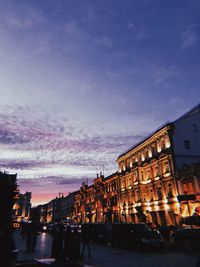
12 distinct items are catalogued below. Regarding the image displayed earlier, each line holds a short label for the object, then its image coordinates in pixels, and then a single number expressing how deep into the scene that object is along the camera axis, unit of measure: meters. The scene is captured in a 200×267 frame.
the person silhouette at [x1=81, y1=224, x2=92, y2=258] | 16.91
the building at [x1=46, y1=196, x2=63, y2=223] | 126.90
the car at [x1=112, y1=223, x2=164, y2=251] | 17.84
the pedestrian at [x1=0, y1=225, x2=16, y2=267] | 6.73
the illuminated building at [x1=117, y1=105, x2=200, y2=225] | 38.09
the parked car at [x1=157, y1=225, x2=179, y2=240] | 27.52
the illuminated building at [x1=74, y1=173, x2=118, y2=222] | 60.27
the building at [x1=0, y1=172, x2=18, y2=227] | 35.69
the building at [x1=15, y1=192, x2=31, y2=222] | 177.40
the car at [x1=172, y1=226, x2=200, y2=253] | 17.58
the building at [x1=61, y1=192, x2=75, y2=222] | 100.61
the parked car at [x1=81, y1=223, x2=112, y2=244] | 25.46
